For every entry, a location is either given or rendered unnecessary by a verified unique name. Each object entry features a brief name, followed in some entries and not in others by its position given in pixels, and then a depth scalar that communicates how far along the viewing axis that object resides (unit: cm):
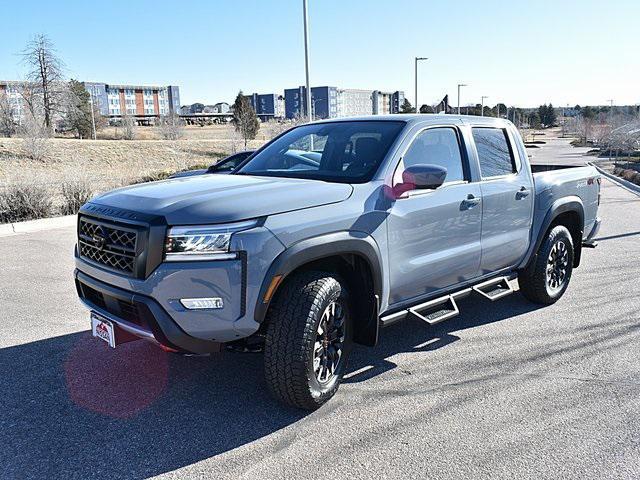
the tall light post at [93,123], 6556
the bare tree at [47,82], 5691
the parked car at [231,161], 1270
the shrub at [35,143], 3694
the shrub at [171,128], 6425
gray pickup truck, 316
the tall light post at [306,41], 1792
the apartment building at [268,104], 14638
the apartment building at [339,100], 10071
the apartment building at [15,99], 5997
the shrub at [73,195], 1319
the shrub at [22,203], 1213
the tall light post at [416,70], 3109
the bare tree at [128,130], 6731
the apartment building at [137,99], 13375
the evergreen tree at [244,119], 5288
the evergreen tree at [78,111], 6225
